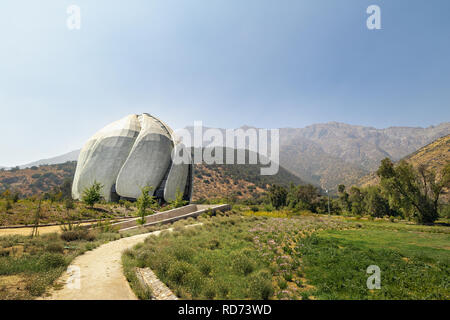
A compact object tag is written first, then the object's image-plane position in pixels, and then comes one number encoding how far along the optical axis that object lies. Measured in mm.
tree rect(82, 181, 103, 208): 22877
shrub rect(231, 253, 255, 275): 7177
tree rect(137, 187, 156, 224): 18569
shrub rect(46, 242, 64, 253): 9148
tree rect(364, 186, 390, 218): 42156
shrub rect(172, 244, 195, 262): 8457
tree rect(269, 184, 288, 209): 47875
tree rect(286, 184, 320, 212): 44812
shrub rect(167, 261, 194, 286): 6348
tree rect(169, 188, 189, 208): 26266
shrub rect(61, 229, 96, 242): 12023
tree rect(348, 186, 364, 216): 44625
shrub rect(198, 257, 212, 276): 7095
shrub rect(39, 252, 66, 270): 7011
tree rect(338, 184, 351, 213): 50884
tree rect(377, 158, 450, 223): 28891
